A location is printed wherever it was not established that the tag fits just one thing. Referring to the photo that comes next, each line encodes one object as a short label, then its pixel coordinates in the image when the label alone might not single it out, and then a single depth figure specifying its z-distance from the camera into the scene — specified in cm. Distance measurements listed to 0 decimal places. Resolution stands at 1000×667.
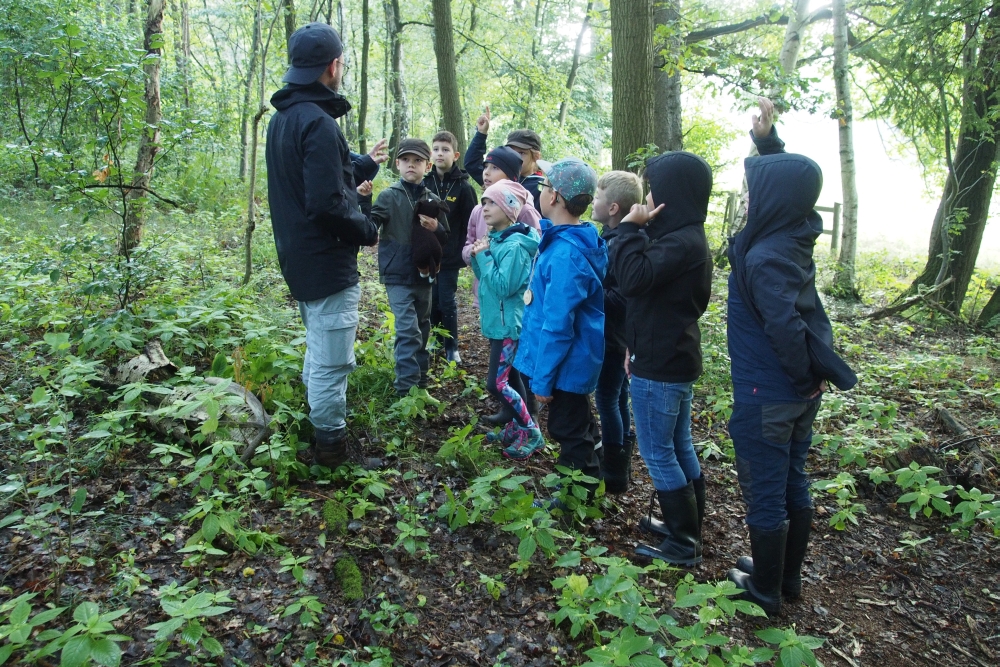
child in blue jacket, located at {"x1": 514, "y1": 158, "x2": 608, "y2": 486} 324
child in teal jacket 384
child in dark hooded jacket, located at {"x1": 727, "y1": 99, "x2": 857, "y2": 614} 263
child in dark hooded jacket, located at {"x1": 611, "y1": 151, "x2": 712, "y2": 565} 295
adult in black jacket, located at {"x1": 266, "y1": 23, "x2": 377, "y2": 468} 320
